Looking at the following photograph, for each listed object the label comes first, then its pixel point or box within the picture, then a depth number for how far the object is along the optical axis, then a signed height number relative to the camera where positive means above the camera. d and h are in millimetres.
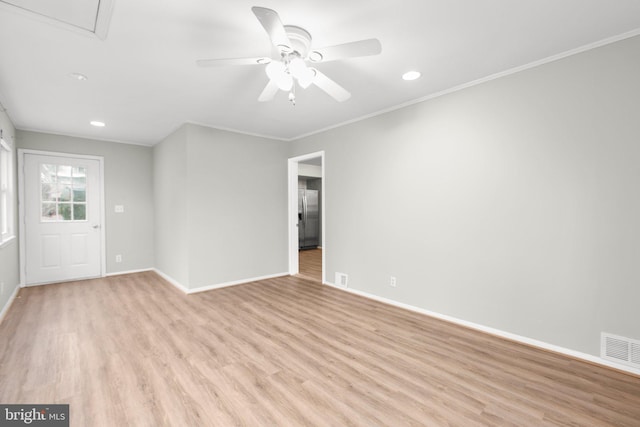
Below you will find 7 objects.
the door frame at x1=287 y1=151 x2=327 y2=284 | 5121 -112
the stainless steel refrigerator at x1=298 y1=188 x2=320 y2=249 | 8023 -280
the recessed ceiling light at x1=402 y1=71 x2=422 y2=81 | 2609 +1262
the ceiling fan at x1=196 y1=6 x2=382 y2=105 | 1695 +1000
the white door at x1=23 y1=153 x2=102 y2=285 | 4422 -137
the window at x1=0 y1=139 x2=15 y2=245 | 3523 +247
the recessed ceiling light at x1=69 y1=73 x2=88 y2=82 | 2562 +1243
